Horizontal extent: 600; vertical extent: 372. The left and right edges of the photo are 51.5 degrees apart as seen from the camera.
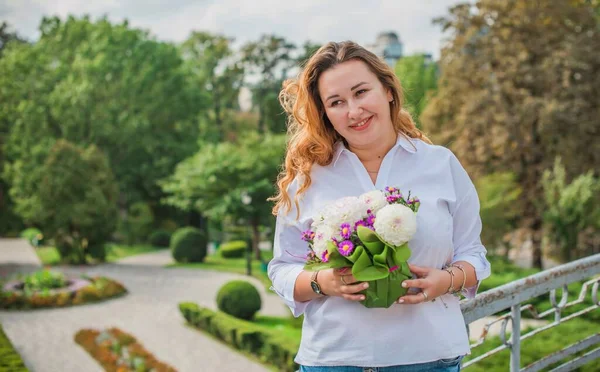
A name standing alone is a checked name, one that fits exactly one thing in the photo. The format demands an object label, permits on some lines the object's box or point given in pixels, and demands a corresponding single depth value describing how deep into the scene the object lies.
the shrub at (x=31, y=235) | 25.08
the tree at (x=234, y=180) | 22.22
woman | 1.87
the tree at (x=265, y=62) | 35.31
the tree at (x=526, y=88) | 17.80
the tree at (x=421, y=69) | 32.25
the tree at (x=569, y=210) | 15.62
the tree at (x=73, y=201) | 20.89
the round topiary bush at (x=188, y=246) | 23.31
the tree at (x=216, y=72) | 35.84
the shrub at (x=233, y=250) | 25.62
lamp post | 20.34
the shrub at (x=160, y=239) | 28.78
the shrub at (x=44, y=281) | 16.67
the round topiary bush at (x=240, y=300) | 13.93
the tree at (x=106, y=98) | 28.27
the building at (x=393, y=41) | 38.47
